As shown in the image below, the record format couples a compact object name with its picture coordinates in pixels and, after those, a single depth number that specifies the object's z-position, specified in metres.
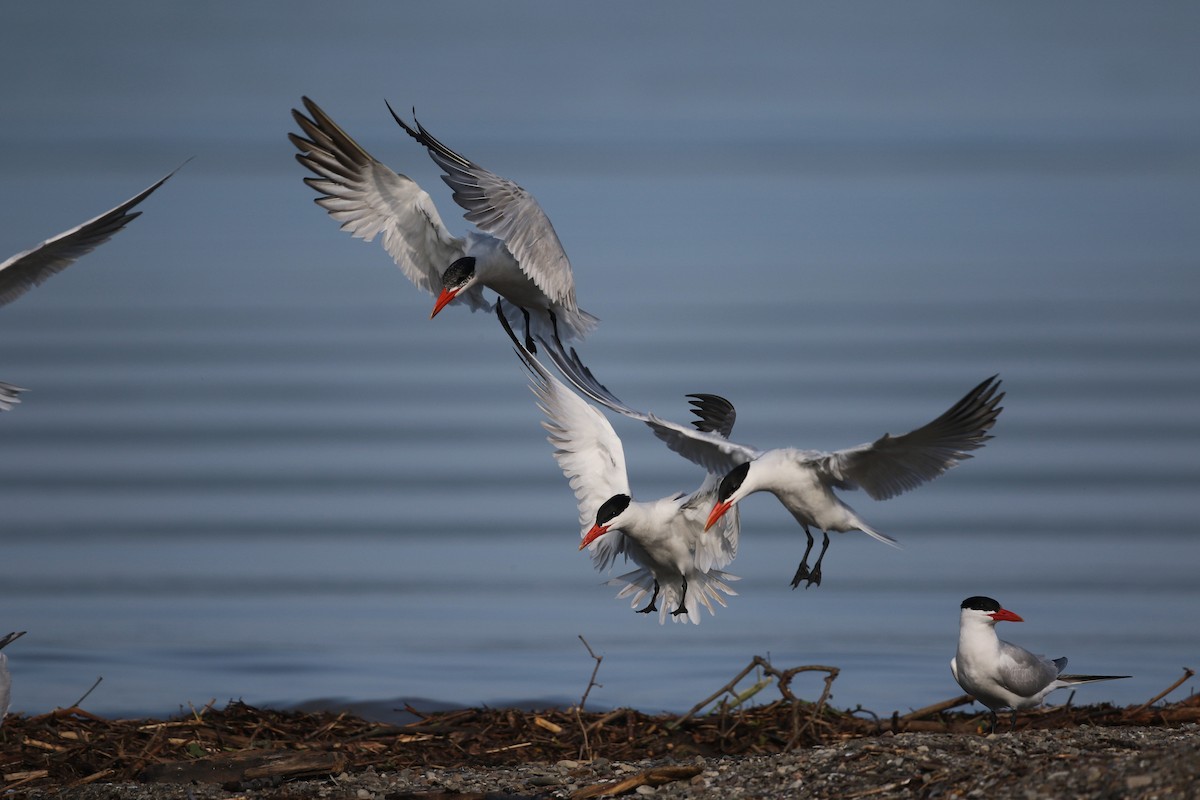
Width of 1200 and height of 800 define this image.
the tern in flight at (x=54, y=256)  13.50
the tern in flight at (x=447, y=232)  13.20
